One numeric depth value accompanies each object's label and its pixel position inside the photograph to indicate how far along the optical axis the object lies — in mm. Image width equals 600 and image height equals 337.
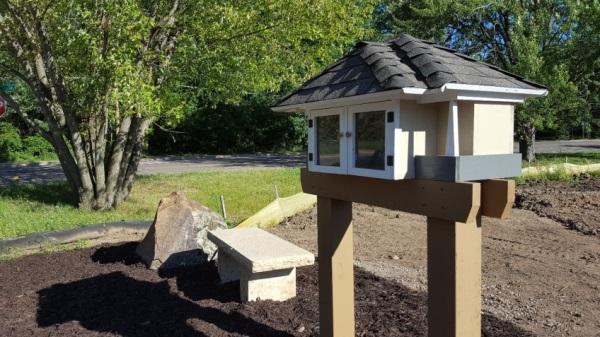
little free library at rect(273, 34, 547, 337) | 2354
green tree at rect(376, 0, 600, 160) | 17125
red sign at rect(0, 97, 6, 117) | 10573
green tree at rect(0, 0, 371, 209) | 7820
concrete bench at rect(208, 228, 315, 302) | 4289
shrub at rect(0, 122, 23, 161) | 22453
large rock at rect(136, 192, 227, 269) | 5637
